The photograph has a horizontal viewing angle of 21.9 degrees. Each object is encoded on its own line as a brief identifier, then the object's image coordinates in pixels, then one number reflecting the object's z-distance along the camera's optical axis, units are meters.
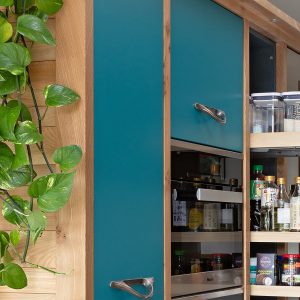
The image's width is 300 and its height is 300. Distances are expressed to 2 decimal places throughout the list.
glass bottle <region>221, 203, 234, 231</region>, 2.63
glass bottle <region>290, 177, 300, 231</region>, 2.82
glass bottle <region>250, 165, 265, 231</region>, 2.88
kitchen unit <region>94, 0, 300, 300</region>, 1.93
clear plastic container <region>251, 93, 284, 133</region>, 2.89
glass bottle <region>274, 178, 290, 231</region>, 2.83
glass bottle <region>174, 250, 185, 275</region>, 2.30
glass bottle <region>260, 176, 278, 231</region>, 2.84
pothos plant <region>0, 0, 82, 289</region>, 1.67
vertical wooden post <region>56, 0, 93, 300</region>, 1.79
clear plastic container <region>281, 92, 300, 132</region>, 2.86
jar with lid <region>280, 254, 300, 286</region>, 2.81
